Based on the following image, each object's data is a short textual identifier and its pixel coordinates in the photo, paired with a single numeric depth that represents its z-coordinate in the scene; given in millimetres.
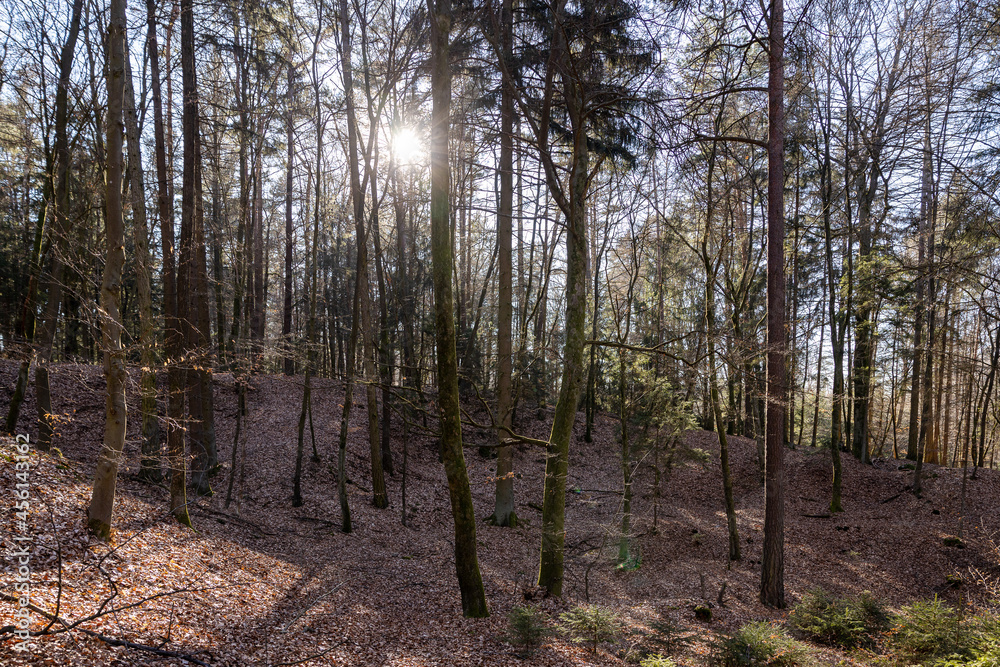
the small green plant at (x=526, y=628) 6078
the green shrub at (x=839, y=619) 7730
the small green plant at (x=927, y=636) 6273
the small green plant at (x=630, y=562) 11777
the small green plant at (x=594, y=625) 6500
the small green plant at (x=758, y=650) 5949
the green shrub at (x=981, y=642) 5113
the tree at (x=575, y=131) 7828
